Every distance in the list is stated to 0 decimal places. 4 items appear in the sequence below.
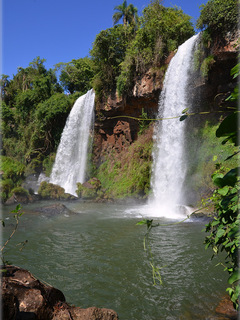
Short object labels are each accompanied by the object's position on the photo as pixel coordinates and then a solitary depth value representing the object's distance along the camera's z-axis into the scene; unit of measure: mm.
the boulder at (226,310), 3293
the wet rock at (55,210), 10531
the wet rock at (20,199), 13445
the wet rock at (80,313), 2322
